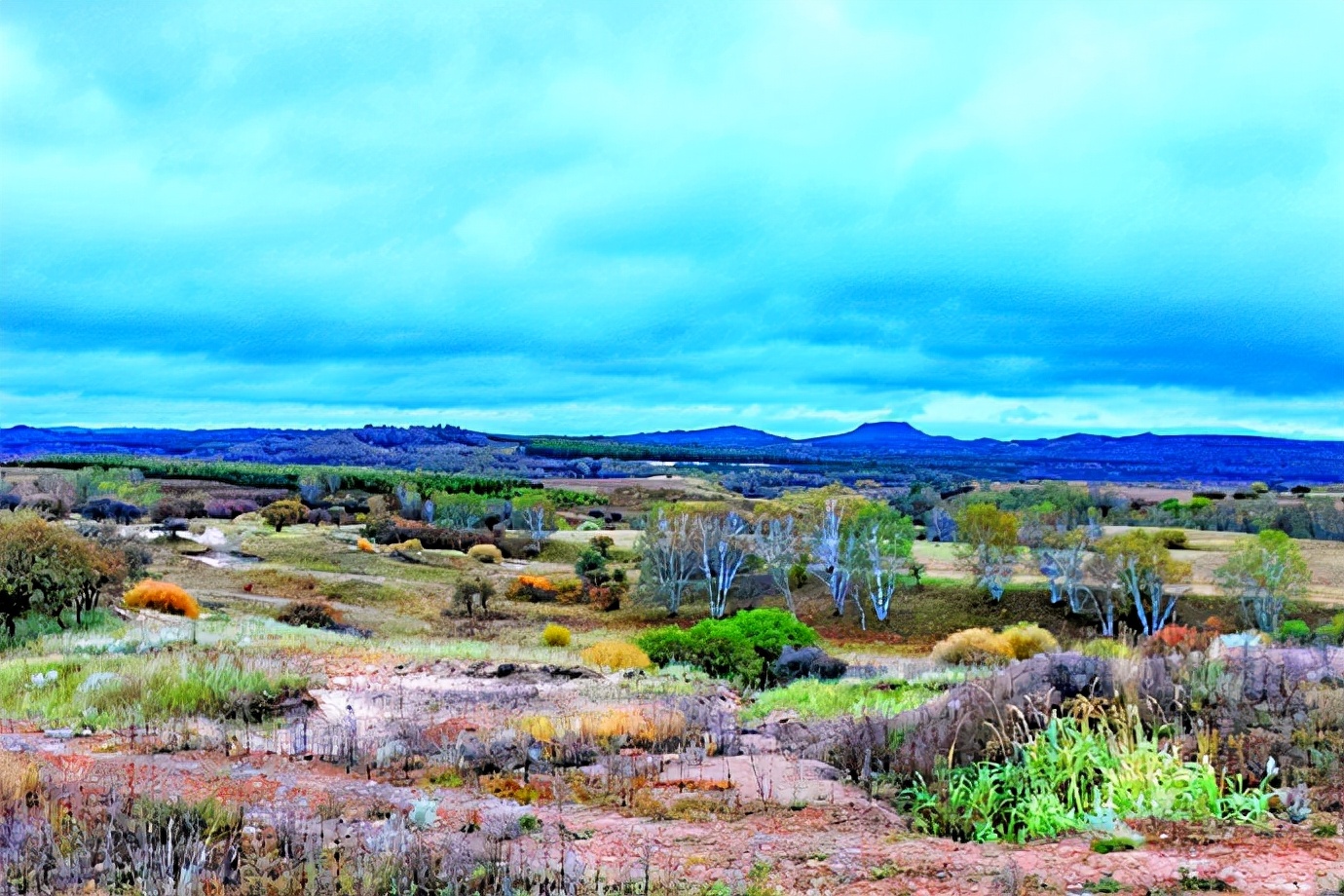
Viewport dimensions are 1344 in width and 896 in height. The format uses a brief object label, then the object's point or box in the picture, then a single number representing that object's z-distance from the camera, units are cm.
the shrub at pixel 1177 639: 1260
